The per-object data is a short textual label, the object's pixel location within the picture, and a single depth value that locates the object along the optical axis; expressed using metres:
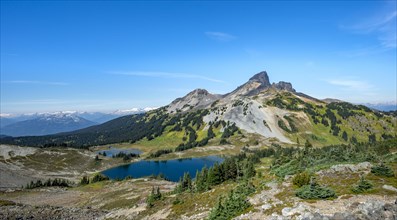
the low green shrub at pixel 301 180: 38.30
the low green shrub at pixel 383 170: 38.44
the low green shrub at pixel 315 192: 31.03
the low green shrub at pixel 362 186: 31.63
